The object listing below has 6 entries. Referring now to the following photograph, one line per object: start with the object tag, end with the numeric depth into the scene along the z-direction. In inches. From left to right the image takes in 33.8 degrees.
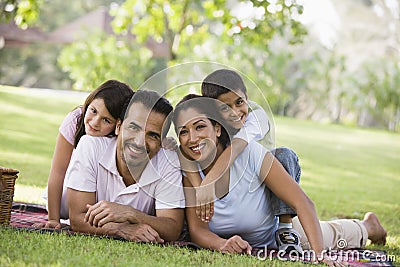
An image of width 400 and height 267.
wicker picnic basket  137.9
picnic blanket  130.6
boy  131.3
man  130.3
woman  130.6
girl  141.0
